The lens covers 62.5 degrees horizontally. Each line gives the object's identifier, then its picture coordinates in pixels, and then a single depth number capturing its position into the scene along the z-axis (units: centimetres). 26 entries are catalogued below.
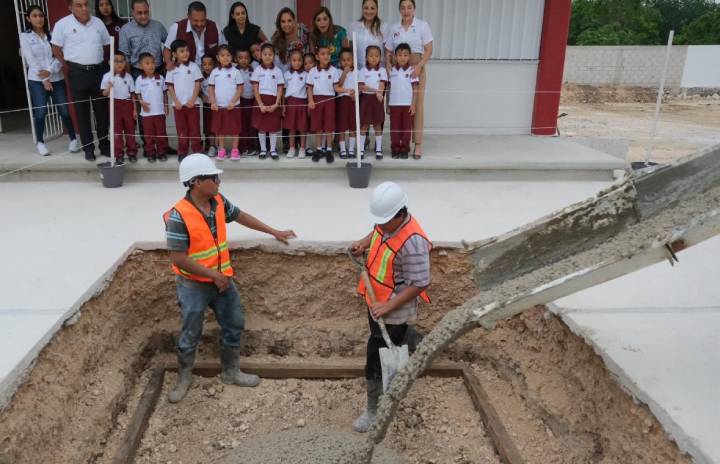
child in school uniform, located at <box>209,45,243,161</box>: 641
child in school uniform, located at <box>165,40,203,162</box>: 633
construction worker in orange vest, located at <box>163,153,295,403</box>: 366
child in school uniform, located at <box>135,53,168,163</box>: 645
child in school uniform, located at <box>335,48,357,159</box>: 656
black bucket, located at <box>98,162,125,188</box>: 627
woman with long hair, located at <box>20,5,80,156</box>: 650
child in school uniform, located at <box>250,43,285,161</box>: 646
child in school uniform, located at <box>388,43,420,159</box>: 659
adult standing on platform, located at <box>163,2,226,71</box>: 648
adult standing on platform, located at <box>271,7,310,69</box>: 652
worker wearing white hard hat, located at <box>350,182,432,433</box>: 330
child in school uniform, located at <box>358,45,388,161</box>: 652
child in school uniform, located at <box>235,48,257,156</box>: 654
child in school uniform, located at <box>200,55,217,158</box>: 655
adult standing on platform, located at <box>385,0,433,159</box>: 671
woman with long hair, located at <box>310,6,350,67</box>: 658
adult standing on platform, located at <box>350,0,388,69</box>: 673
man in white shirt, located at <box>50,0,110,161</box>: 629
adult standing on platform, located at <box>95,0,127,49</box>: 670
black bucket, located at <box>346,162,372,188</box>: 630
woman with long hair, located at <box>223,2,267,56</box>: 664
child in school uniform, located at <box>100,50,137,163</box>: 638
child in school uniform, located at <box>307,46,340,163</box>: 656
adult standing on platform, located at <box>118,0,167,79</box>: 652
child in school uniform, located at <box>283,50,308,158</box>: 657
